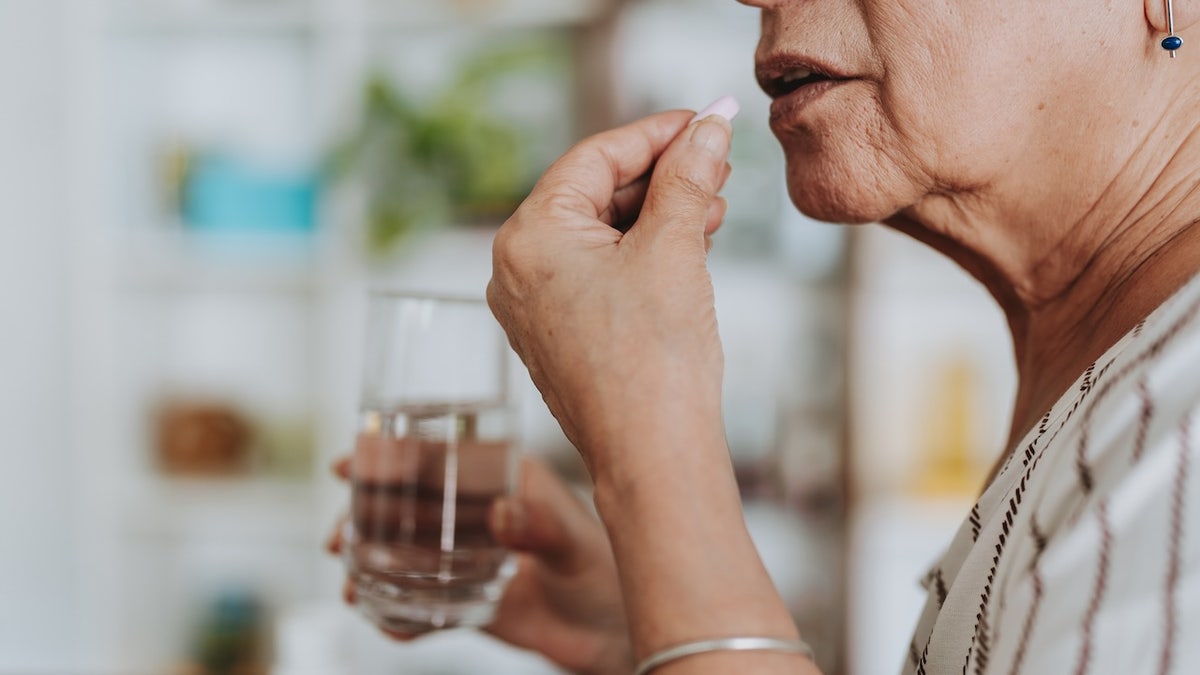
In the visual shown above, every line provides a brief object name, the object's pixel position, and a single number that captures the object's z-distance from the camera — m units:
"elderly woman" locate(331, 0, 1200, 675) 0.47
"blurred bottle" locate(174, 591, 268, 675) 2.75
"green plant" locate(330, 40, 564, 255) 2.41
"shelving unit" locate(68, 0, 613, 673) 2.54
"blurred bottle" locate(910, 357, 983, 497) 2.27
